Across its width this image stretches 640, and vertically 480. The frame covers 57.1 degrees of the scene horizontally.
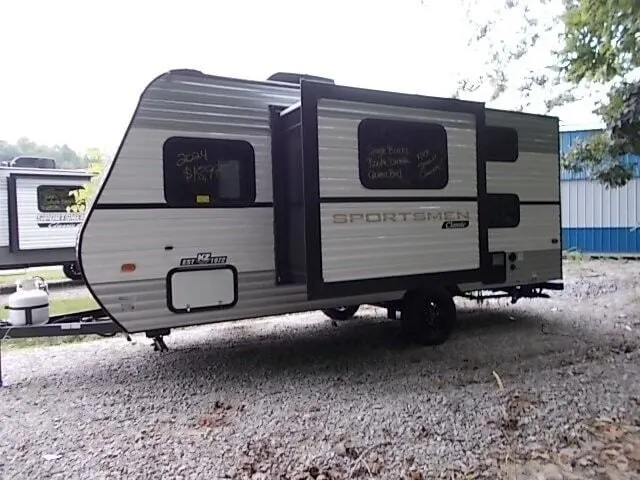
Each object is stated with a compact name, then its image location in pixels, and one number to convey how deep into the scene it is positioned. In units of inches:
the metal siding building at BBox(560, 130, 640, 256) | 648.4
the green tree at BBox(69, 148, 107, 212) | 365.7
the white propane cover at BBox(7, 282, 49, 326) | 200.4
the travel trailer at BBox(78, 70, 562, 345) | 191.2
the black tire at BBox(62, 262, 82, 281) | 482.5
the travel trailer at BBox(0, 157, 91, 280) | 432.1
